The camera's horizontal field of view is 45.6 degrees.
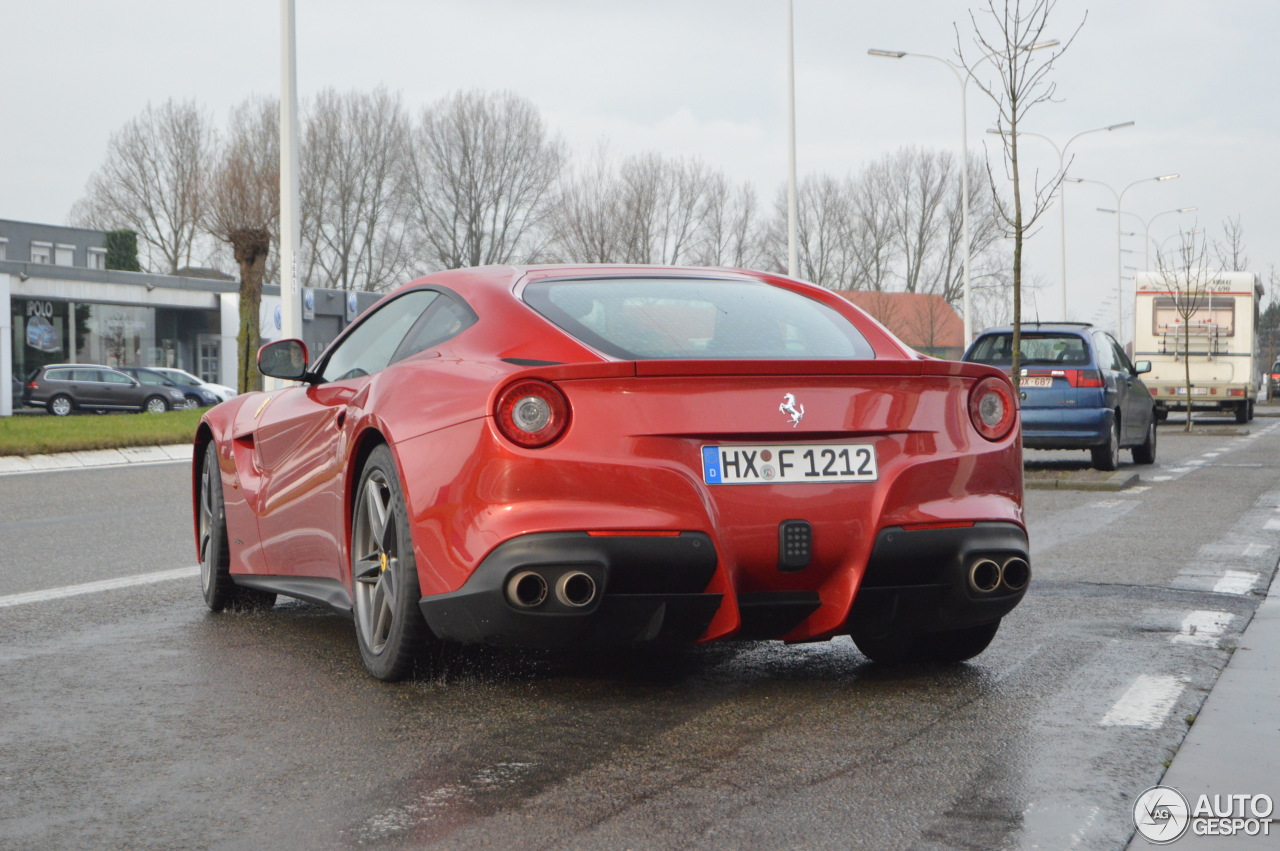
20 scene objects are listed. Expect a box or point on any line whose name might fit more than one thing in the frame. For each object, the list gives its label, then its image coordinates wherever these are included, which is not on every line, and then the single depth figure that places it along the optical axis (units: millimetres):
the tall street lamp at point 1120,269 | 56500
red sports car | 4062
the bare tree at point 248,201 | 31141
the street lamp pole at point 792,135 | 28109
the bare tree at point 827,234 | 71438
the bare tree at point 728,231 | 65375
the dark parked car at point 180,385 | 41156
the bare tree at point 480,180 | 63000
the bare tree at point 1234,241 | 38250
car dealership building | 44031
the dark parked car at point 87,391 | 39125
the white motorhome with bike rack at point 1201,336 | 30266
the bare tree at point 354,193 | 61938
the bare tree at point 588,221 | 60750
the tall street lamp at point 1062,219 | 57372
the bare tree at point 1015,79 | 16719
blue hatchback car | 15664
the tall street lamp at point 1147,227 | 62419
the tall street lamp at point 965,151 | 39156
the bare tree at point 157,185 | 60625
